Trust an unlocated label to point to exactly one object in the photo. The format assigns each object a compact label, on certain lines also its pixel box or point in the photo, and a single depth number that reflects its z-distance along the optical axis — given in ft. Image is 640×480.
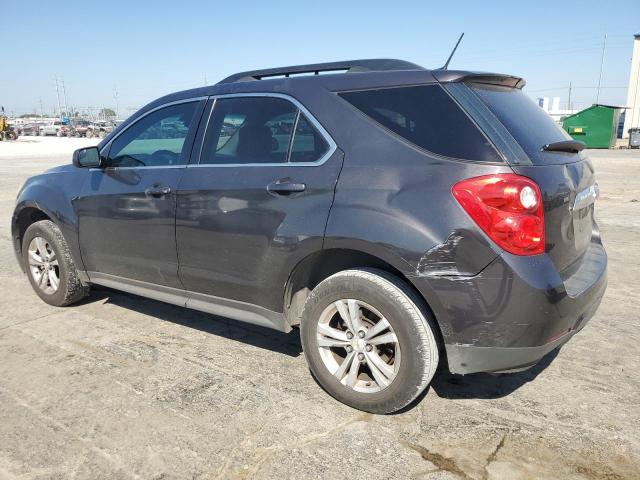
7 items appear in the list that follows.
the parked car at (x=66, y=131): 207.51
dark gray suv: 7.80
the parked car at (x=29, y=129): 223.20
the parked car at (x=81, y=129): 205.16
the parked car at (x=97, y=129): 203.15
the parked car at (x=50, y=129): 214.69
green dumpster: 97.96
